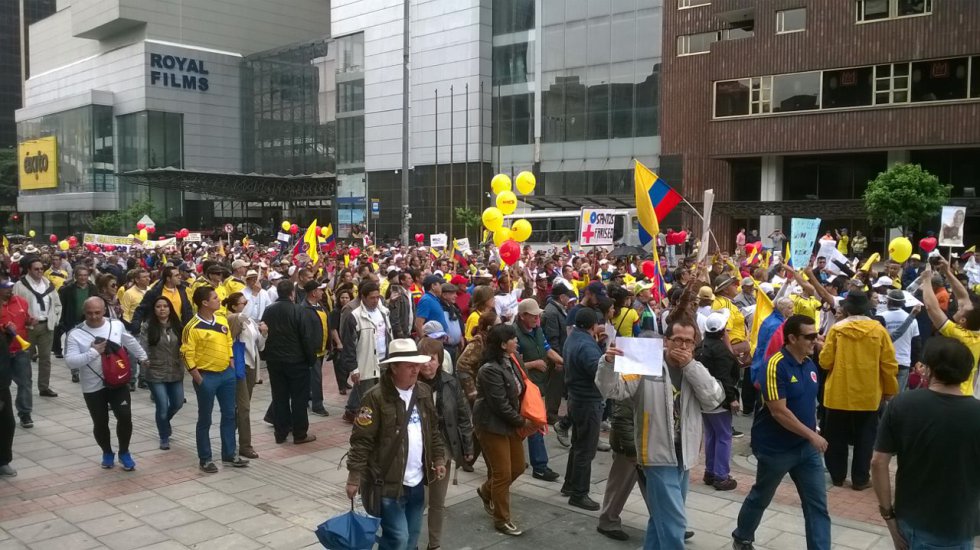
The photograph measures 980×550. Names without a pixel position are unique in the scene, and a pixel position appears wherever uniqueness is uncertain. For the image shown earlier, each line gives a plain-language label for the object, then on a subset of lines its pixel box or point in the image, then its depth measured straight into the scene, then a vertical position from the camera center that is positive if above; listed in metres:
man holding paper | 5.27 -1.21
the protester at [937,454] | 3.81 -1.05
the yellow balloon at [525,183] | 17.71 +1.17
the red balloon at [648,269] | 14.53 -0.61
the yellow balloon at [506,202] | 17.77 +0.75
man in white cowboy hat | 4.69 -1.23
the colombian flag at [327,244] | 27.22 -0.39
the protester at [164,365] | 8.34 -1.37
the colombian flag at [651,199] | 9.89 +0.48
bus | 34.59 +0.32
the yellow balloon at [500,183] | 17.38 +1.13
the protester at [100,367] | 7.58 -1.26
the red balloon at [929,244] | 19.03 -0.17
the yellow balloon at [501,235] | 16.92 +0.00
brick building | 33.34 +6.12
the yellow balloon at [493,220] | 16.61 +0.31
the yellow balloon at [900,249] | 14.97 -0.23
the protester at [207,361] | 7.71 -1.23
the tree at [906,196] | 30.25 +1.54
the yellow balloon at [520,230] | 16.88 +0.11
